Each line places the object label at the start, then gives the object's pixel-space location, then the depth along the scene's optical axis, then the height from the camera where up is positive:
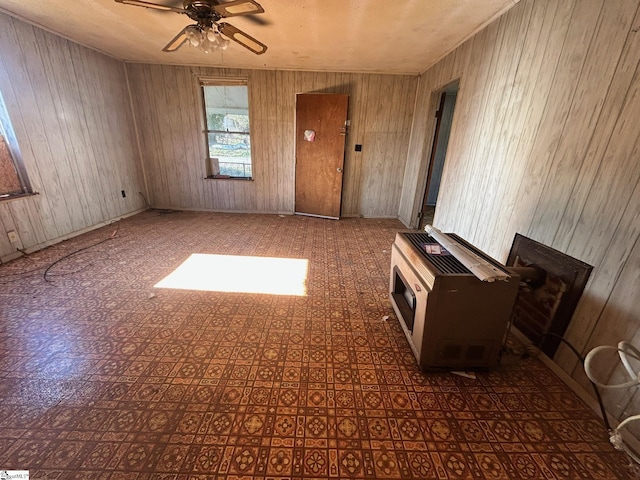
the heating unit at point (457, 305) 1.37 -0.77
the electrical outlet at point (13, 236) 2.74 -1.02
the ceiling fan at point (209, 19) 1.92 +0.93
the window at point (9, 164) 2.69 -0.30
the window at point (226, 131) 4.50 +0.22
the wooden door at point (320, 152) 4.29 -0.05
